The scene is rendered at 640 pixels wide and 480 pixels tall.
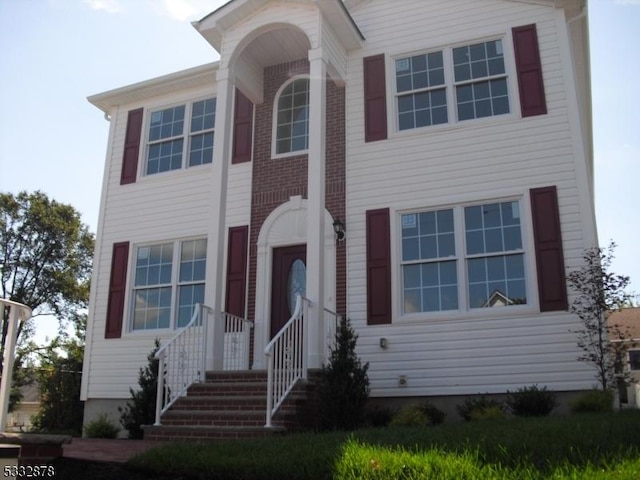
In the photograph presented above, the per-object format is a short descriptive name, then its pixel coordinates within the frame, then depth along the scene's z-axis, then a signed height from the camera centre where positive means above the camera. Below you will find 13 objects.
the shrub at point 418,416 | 8.02 -0.09
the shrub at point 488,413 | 7.73 -0.04
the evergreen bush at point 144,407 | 9.36 +0.01
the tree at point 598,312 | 8.27 +1.29
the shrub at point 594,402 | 7.71 +0.10
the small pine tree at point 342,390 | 7.68 +0.23
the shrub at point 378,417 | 8.74 -0.11
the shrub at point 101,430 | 10.06 -0.35
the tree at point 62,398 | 15.84 +0.24
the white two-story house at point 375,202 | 9.19 +3.36
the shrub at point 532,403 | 8.18 +0.09
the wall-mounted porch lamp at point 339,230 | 10.37 +2.87
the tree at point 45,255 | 26.12 +6.34
